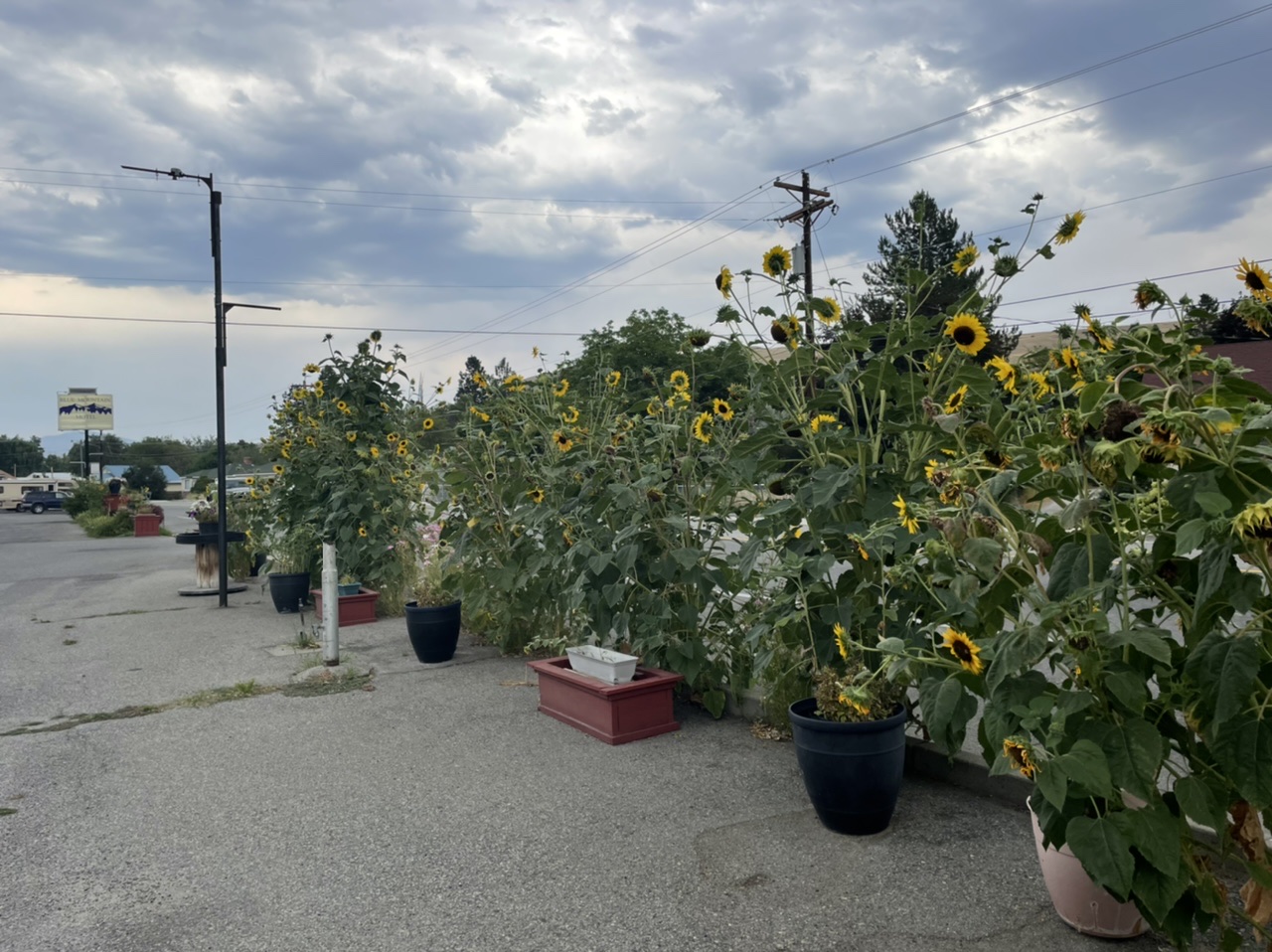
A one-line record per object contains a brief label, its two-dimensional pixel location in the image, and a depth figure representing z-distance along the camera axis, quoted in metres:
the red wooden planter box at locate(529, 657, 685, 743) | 4.74
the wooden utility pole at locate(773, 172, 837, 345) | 21.00
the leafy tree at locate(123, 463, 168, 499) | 70.62
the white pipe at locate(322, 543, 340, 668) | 6.71
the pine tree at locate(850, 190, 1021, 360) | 25.42
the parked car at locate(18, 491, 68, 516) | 56.38
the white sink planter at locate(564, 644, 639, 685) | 4.83
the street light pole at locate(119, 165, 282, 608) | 10.22
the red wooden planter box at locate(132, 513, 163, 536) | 26.34
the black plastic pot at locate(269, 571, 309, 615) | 9.79
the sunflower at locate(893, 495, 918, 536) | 2.64
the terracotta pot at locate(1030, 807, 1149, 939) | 2.65
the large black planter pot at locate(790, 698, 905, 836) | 3.40
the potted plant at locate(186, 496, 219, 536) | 12.00
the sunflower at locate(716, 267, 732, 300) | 4.08
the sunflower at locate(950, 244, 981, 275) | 3.45
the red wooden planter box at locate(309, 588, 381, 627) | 8.84
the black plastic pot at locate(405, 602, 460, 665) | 6.79
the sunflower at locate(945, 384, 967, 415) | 3.49
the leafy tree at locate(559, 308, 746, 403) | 44.72
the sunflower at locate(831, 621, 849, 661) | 3.22
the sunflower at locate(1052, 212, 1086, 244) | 3.30
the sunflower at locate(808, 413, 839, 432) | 3.77
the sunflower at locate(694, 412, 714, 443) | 4.57
